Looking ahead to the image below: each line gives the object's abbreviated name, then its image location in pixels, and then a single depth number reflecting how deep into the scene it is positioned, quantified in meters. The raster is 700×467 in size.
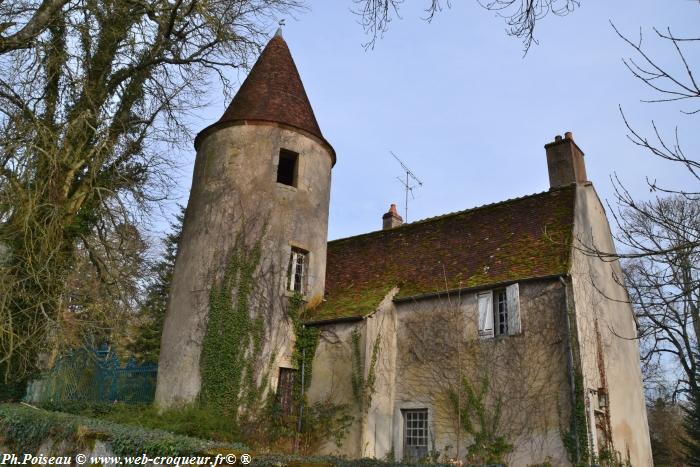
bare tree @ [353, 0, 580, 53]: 4.88
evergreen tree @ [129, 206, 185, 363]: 25.10
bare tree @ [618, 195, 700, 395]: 4.65
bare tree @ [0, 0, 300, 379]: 9.19
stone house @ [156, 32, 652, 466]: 12.34
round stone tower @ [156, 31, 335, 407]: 13.94
